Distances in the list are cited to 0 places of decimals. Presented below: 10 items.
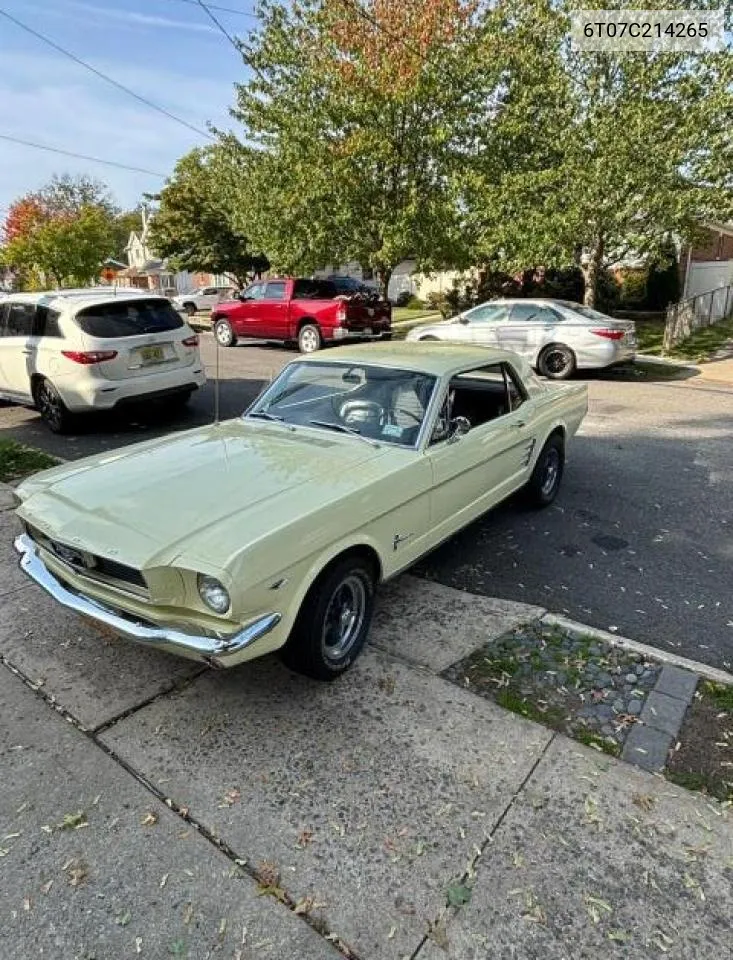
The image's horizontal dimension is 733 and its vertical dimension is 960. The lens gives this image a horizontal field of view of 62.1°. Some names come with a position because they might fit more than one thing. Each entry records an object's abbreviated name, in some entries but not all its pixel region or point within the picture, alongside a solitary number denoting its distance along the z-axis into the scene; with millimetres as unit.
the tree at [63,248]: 31562
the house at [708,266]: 21719
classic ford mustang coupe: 2416
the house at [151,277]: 48656
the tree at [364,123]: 14188
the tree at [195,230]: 30141
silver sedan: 11078
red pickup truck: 15008
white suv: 6906
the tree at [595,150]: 11773
